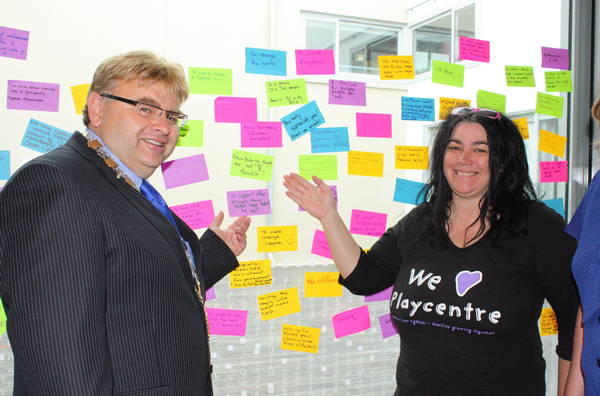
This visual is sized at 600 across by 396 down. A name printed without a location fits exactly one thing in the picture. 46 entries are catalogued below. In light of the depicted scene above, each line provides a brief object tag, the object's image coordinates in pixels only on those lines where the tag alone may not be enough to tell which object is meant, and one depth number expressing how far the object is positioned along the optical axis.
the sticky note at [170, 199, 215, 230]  1.58
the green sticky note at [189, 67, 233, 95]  1.56
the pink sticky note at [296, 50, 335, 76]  1.68
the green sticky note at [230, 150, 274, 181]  1.63
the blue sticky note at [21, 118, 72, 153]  1.42
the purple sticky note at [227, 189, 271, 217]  1.63
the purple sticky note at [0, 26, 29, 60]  1.39
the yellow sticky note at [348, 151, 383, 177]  1.77
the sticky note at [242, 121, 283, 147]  1.64
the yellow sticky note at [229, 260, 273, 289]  1.65
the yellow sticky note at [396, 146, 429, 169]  1.84
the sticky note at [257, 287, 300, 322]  1.69
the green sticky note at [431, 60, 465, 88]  1.85
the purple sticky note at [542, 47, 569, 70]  2.02
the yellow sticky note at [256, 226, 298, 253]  1.67
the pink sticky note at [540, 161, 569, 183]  2.07
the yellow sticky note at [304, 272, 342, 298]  1.74
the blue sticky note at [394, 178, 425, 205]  1.84
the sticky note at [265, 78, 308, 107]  1.64
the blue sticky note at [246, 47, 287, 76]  1.62
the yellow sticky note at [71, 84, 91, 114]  1.46
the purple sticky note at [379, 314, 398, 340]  1.84
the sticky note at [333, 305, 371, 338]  1.78
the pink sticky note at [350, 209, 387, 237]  1.79
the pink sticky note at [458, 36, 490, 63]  1.89
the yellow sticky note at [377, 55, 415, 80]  1.78
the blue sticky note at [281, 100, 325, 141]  1.68
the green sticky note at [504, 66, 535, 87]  1.97
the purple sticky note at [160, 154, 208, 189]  1.57
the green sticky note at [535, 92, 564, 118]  2.03
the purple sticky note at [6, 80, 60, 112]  1.41
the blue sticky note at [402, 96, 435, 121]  1.84
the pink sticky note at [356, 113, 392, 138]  1.77
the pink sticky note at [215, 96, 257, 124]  1.61
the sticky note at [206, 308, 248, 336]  1.64
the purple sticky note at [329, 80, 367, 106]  1.73
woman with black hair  1.23
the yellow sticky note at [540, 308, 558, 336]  2.01
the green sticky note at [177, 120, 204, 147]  1.58
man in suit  0.77
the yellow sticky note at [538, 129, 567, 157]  2.04
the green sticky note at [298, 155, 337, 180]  1.70
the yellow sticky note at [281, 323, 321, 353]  1.72
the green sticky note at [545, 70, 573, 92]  2.03
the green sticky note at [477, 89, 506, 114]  1.92
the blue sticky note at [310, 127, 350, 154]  1.71
